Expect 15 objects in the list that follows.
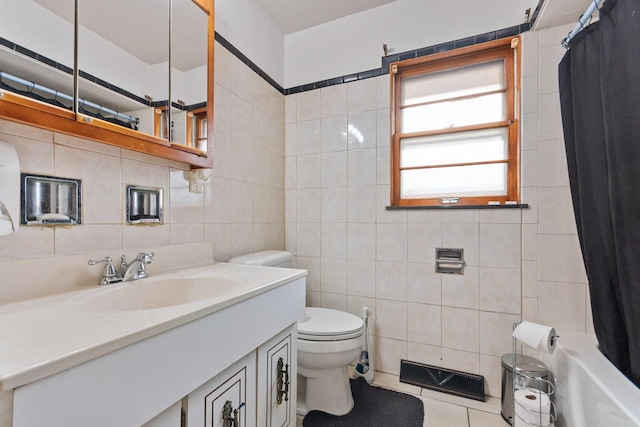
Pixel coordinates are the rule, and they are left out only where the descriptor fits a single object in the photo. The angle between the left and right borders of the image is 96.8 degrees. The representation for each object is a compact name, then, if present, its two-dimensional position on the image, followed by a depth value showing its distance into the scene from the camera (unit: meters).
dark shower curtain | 0.95
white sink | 0.88
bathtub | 0.94
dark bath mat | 1.46
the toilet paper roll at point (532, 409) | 1.25
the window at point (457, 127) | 1.71
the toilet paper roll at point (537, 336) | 1.30
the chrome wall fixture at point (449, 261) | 1.73
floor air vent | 1.65
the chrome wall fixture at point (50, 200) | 0.84
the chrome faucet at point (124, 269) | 0.98
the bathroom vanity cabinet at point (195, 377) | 0.48
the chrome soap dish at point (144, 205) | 1.12
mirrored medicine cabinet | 0.80
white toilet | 1.44
